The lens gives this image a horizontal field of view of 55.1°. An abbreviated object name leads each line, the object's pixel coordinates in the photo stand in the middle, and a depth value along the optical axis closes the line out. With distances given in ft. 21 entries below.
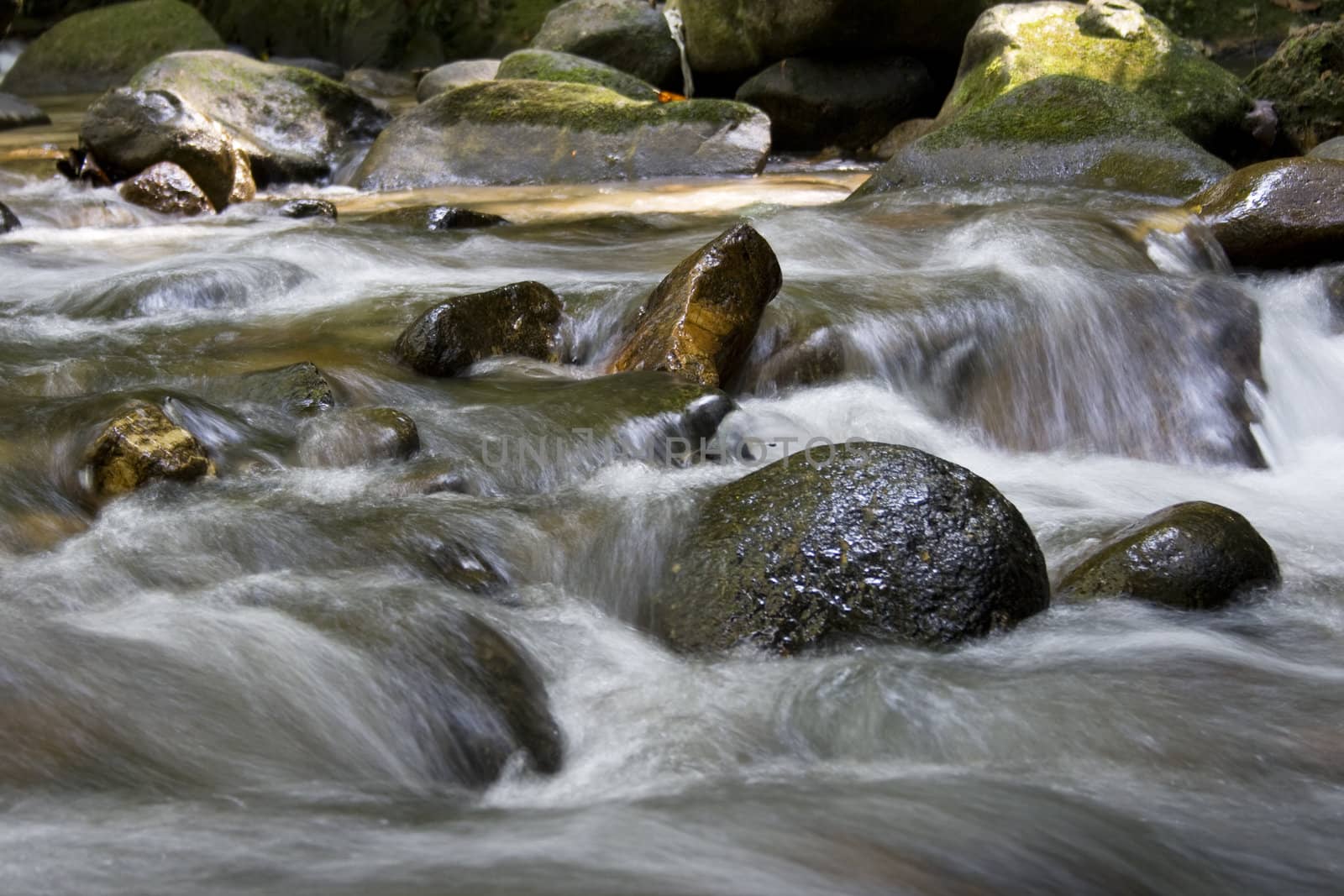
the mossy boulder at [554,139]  32.14
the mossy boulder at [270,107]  33.01
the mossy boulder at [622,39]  42.75
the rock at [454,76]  44.24
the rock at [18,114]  39.78
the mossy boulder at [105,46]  55.67
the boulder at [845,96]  38.40
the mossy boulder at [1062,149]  24.29
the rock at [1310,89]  29.43
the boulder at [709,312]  15.31
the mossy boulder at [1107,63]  28.78
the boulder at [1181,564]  10.75
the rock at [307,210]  25.96
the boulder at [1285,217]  19.42
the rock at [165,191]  26.12
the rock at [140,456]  11.60
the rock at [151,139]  27.25
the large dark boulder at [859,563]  9.94
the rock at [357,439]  12.69
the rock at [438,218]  23.91
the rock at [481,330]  15.64
